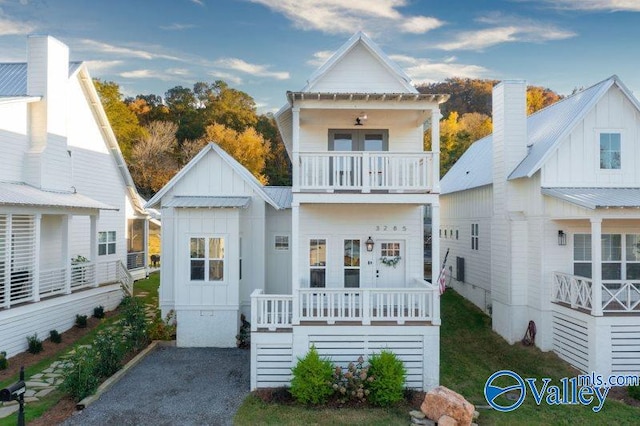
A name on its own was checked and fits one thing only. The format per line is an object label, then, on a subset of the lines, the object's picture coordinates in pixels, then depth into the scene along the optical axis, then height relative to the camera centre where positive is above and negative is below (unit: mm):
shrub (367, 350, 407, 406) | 8969 -3649
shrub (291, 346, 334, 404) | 8953 -3661
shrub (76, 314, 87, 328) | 14594 -3666
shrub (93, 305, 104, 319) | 15992 -3635
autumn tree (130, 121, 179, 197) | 37094 +6246
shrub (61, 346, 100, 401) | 8945 -3608
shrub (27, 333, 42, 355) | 12031 -3772
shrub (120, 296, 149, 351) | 12477 -3349
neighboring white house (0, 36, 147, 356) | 12602 +1115
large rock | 7984 -3842
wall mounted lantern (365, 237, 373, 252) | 12109 -594
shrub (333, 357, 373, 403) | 9055 -3796
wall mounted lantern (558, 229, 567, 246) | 12633 -417
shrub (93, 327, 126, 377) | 10133 -3514
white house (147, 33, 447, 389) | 10000 -283
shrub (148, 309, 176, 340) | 13305 -3649
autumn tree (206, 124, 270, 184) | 37938 +7872
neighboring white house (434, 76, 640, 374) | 10719 +48
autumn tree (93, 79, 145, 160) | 36250 +10478
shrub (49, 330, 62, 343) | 12969 -3780
